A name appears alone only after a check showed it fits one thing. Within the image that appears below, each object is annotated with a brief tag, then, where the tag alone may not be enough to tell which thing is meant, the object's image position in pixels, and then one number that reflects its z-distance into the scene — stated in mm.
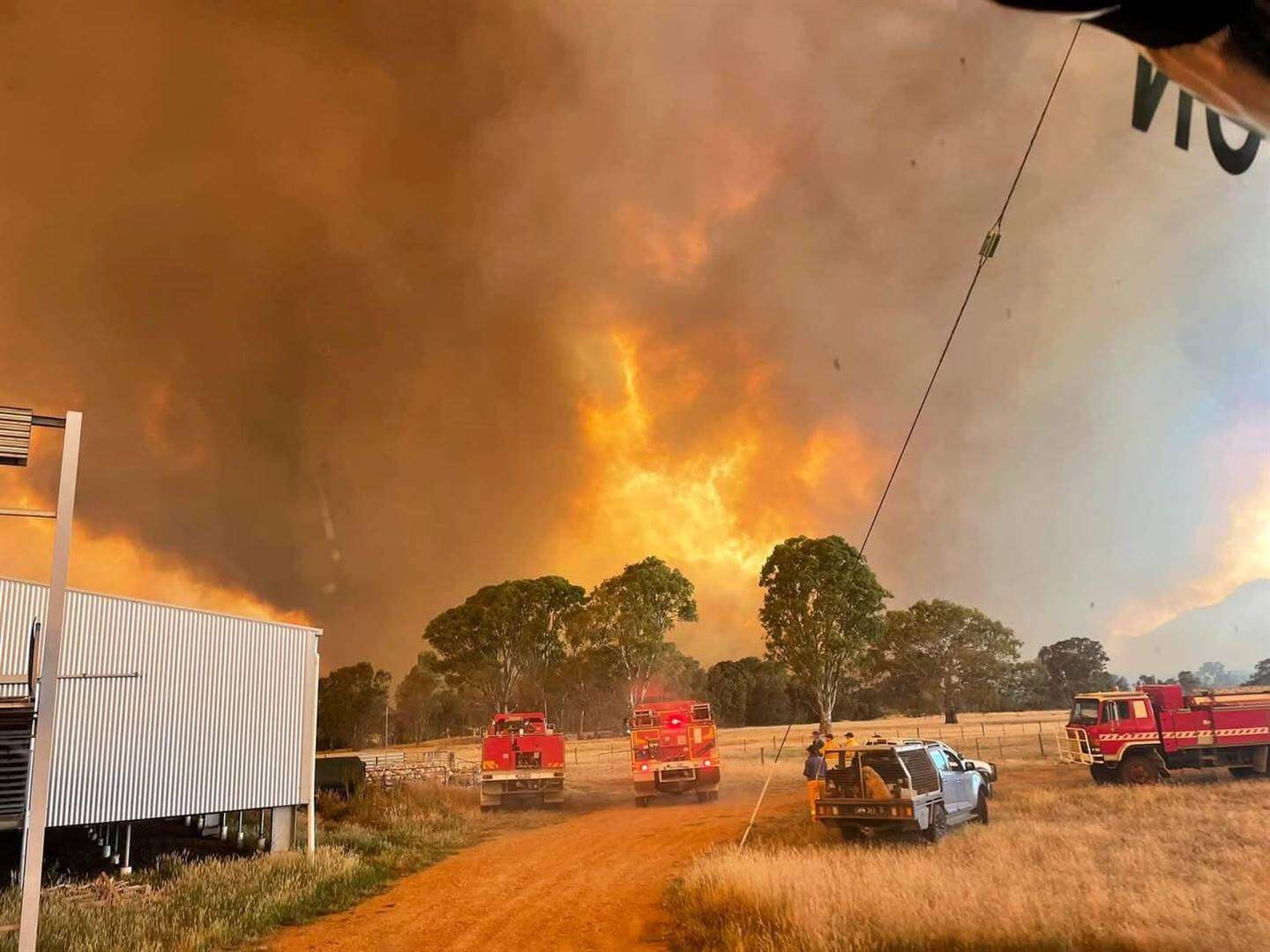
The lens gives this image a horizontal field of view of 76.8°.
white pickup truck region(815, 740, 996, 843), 12727
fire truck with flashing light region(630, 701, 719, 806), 23203
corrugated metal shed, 14445
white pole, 7977
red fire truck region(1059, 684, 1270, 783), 18016
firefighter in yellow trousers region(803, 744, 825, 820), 15000
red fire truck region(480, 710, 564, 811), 23719
